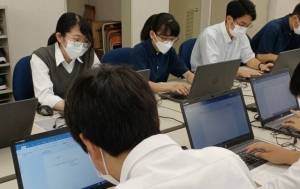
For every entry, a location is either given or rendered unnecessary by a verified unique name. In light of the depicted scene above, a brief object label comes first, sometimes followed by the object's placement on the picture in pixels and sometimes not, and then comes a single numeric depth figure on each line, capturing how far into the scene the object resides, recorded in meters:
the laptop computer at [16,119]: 1.24
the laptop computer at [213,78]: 1.81
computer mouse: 1.82
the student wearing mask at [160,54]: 2.30
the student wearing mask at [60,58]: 1.97
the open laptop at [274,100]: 1.71
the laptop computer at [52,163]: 1.00
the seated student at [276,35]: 3.09
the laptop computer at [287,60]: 2.32
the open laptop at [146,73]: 1.74
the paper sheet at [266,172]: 1.26
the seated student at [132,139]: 0.68
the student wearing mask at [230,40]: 2.72
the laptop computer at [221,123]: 1.34
